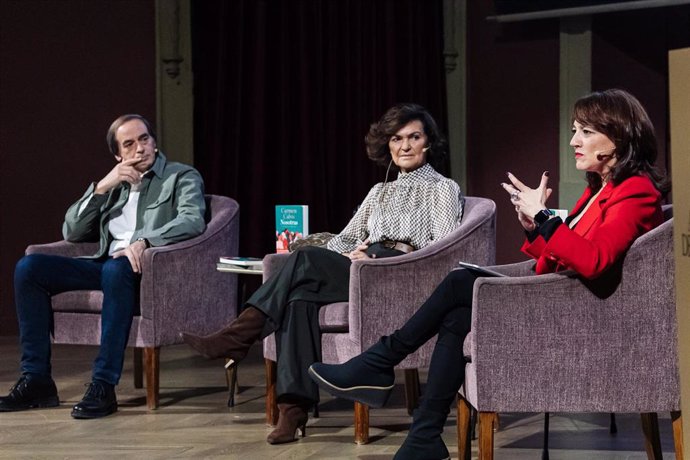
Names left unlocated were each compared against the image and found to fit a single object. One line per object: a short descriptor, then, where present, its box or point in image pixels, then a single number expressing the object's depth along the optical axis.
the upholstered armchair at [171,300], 6.87
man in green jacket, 6.76
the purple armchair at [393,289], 5.74
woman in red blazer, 4.44
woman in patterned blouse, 5.91
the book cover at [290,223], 7.28
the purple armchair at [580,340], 4.46
